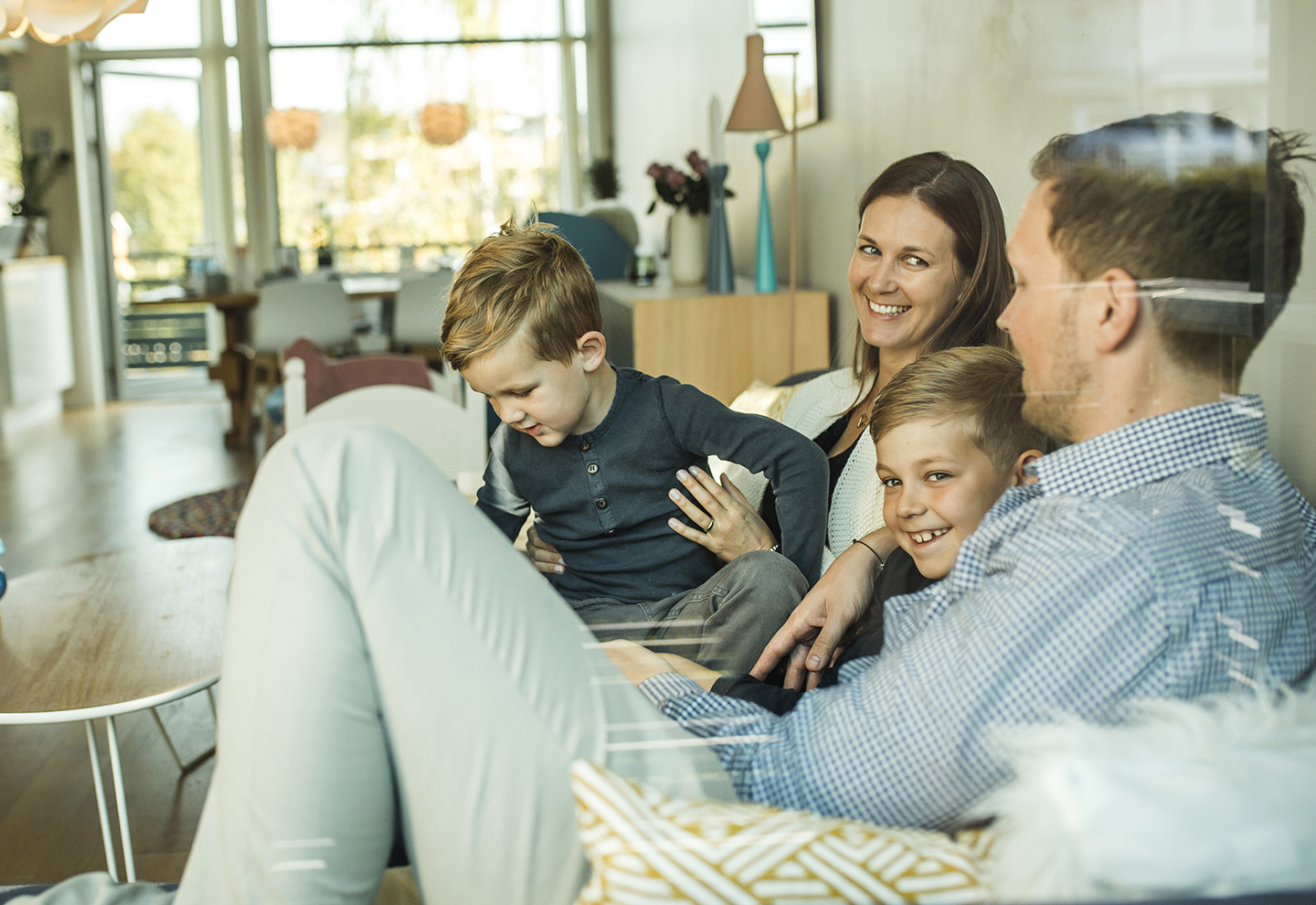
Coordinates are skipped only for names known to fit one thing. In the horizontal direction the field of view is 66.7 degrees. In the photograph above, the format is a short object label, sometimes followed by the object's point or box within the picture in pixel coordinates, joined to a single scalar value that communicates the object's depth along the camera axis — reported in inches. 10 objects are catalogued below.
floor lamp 53.4
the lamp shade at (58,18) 63.2
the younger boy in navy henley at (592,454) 28.3
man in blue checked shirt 23.2
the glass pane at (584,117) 224.2
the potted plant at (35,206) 175.4
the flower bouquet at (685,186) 71.3
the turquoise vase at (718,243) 44.4
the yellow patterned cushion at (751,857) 23.0
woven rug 115.8
